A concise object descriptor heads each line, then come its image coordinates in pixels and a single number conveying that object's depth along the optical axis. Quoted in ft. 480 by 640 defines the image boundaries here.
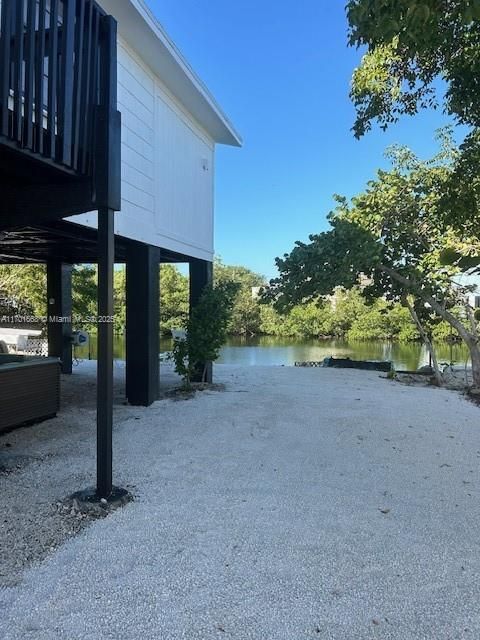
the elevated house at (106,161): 8.07
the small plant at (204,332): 23.71
